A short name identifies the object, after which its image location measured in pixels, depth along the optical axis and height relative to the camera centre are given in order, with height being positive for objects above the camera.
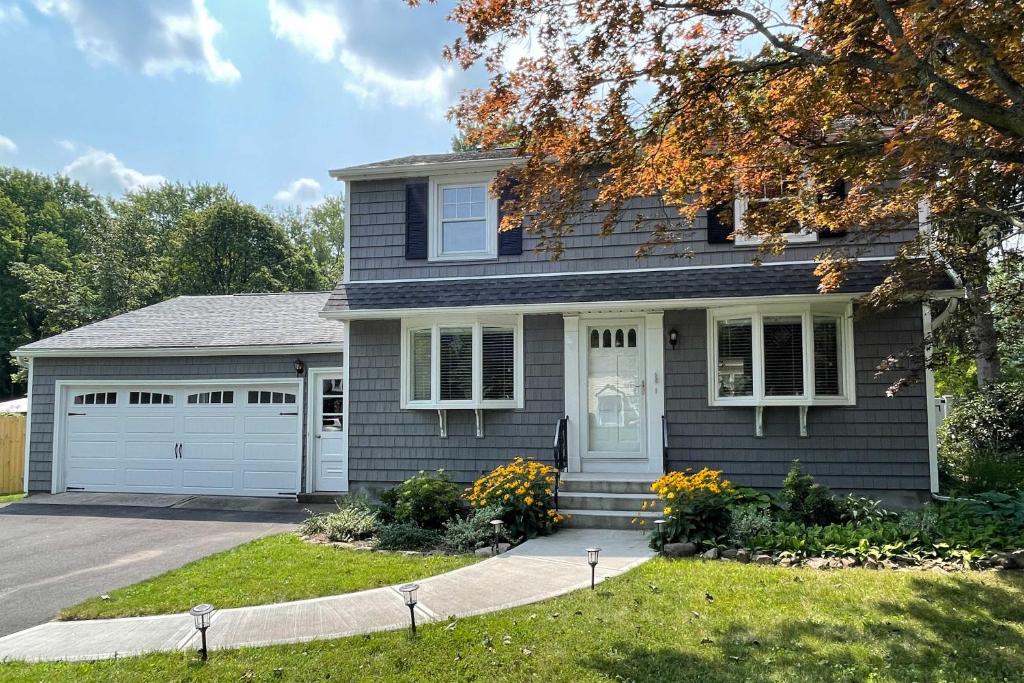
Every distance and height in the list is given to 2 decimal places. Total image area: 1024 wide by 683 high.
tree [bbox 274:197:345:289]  38.22 +9.53
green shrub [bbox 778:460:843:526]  7.17 -1.41
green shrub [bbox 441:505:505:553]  6.95 -1.73
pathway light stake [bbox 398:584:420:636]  4.22 -1.47
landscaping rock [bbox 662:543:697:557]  6.30 -1.72
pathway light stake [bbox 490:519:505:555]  6.79 -1.70
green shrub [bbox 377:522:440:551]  7.14 -1.84
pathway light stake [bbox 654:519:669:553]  6.58 -1.61
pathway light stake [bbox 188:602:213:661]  3.89 -1.50
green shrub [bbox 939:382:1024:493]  9.88 -1.08
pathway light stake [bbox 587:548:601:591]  5.18 -1.46
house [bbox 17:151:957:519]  8.15 +0.43
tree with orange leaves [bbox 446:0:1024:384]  4.53 +2.36
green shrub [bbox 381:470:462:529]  7.72 -1.54
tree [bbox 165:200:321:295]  28.20 +5.81
